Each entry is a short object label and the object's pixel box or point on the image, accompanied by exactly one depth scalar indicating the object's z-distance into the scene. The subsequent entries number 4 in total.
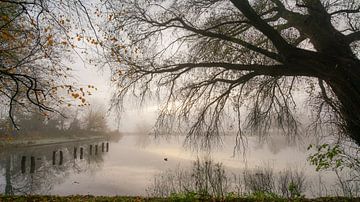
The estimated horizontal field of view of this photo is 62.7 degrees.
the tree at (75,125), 53.73
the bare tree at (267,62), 6.68
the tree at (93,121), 60.77
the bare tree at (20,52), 4.80
